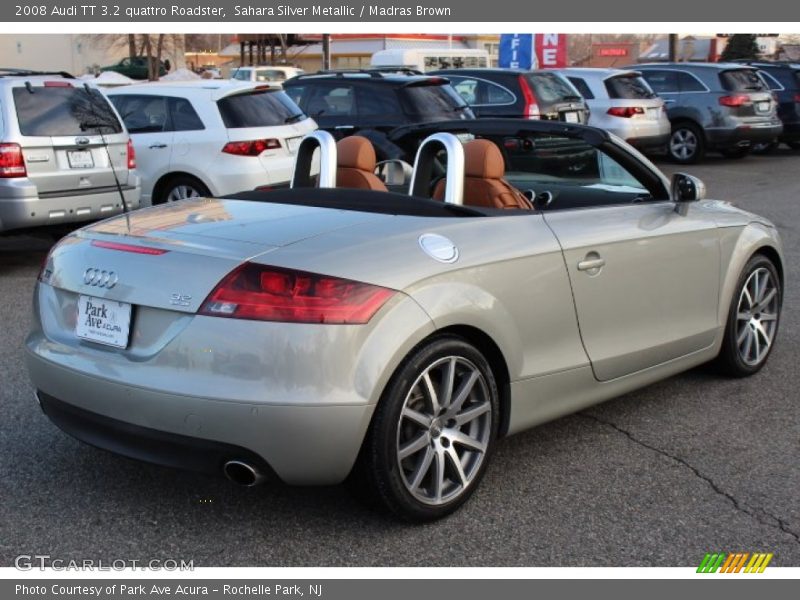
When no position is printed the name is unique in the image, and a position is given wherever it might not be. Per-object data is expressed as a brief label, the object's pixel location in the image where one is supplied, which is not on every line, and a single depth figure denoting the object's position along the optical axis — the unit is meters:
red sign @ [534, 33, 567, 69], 28.41
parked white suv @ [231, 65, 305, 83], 24.48
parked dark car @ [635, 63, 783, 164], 19.42
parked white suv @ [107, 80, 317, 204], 10.40
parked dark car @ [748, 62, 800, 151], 21.58
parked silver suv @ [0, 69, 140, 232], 8.60
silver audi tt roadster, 3.47
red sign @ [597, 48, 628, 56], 60.88
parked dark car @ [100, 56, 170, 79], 47.93
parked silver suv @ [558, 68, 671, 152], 17.94
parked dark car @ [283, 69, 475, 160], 12.90
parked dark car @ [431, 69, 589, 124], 15.76
